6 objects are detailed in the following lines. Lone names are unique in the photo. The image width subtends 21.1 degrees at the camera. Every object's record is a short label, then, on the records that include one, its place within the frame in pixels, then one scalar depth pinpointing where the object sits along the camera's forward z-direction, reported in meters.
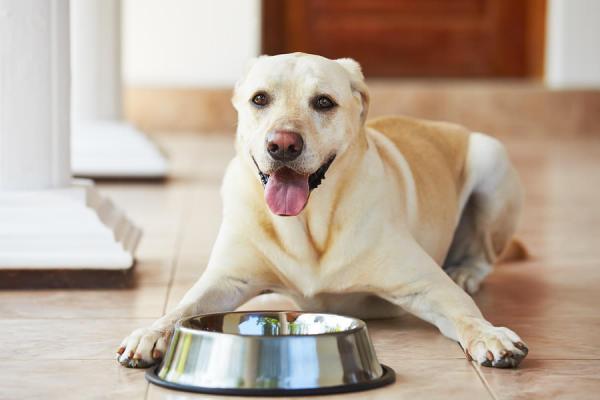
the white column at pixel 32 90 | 4.24
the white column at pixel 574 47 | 11.50
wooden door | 12.27
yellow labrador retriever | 3.33
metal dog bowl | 2.85
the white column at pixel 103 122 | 7.91
